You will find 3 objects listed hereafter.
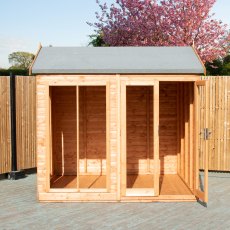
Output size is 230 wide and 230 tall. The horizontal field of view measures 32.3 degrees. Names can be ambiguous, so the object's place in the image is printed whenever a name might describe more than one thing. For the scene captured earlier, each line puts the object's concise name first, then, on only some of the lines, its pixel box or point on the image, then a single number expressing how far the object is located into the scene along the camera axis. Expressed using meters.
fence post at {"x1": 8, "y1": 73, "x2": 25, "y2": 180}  10.18
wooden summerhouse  7.80
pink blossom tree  20.50
